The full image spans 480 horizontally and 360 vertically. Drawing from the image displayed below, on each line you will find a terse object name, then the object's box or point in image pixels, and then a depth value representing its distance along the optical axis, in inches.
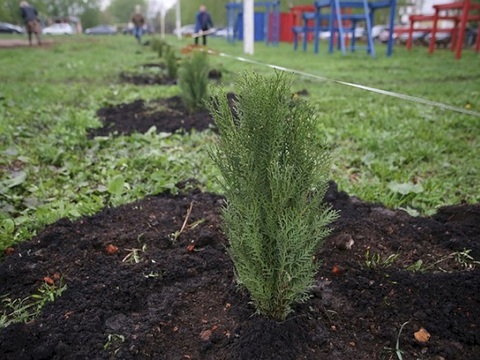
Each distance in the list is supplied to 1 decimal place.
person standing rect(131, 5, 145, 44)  829.7
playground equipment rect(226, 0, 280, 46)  831.1
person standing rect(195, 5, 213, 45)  690.0
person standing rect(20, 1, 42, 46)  672.9
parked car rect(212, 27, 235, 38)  921.6
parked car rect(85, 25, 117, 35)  2265.3
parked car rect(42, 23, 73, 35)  1984.5
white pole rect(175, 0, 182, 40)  1030.0
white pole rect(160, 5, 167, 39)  1113.4
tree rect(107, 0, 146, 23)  3390.7
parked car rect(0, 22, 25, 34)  1705.7
